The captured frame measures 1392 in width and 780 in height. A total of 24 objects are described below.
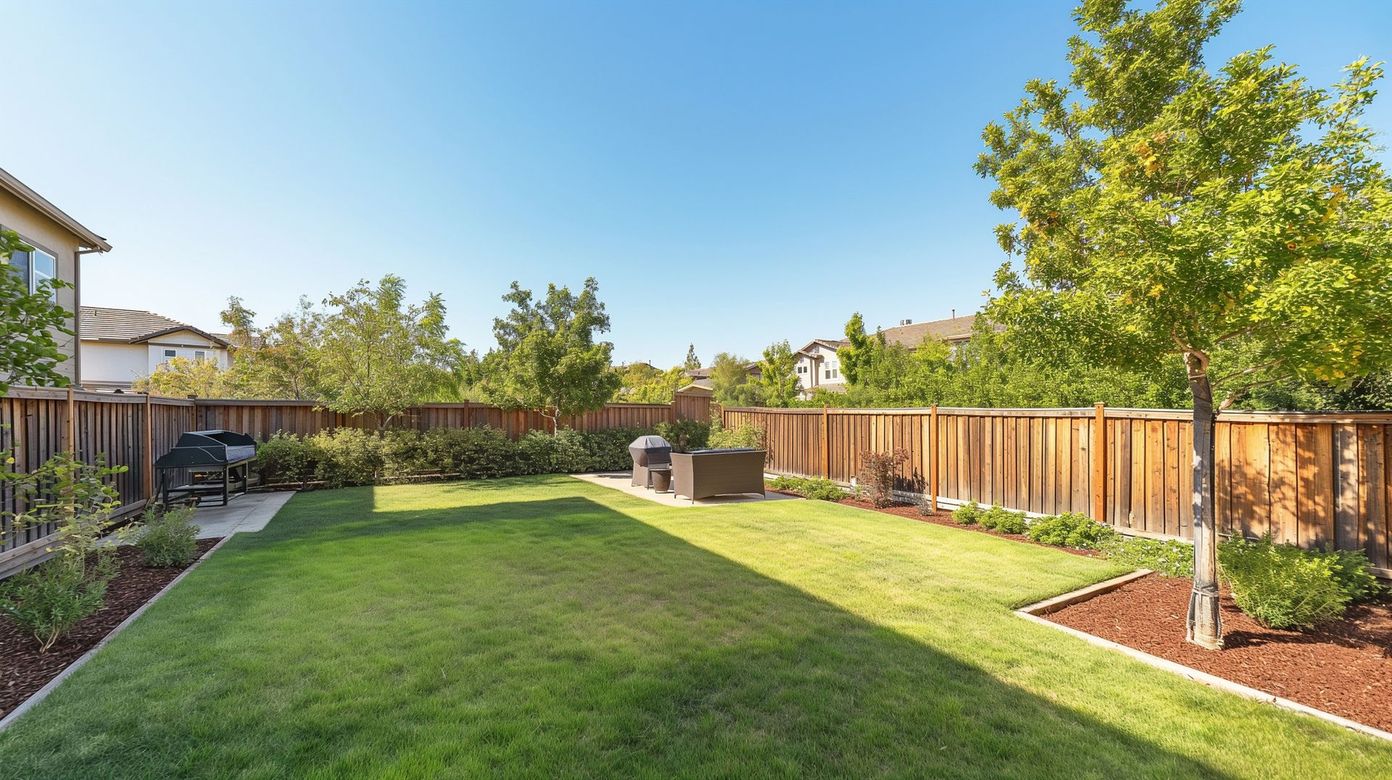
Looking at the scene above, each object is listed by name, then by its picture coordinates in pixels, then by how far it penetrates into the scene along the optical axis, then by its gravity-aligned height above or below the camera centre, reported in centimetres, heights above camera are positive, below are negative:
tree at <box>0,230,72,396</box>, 229 +32
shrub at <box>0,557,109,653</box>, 346 -138
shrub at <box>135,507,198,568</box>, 543 -151
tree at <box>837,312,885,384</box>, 2089 +168
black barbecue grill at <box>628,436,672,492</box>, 1158 -142
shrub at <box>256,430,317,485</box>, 1132 -136
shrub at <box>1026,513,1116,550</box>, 637 -175
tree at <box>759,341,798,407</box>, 2439 +100
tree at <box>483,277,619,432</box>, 1346 +53
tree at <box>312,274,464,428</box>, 1230 +101
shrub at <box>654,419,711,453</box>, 1570 -124
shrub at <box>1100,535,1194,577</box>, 521 -174
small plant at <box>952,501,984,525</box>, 779 -183
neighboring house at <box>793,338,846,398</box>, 4100 +209
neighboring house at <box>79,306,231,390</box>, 2733 +276
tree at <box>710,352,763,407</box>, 3062 +74
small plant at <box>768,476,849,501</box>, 1009 -192
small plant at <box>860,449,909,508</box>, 928 -147
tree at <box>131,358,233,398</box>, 2136 +53
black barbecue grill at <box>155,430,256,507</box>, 837 -108
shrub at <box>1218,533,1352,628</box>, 379 -145
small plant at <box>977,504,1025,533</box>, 720 -179
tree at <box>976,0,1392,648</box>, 294 +88
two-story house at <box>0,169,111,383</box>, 782 +267
